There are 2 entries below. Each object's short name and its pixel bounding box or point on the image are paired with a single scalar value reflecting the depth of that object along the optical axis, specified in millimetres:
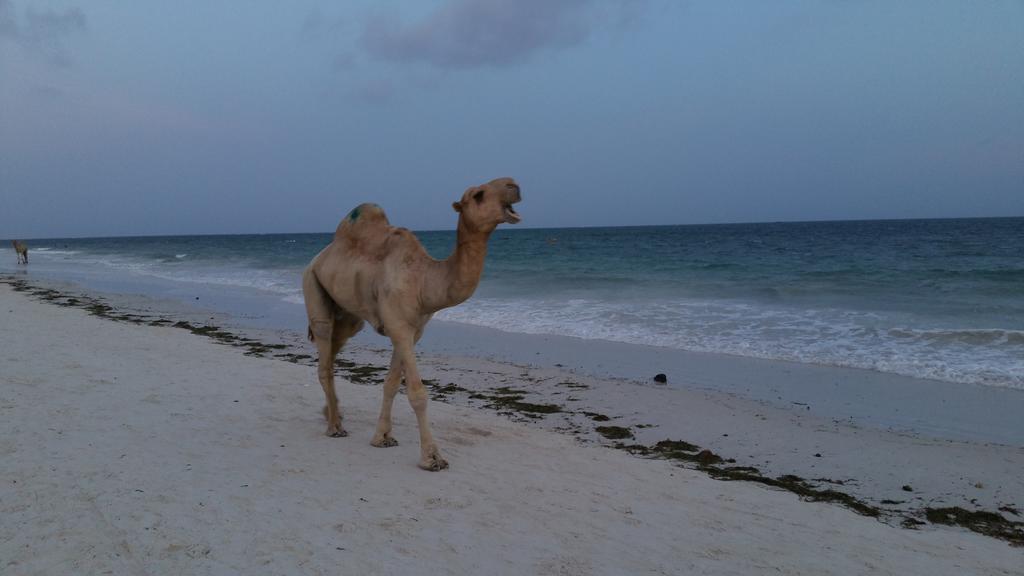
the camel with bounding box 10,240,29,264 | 41719
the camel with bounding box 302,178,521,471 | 4695
